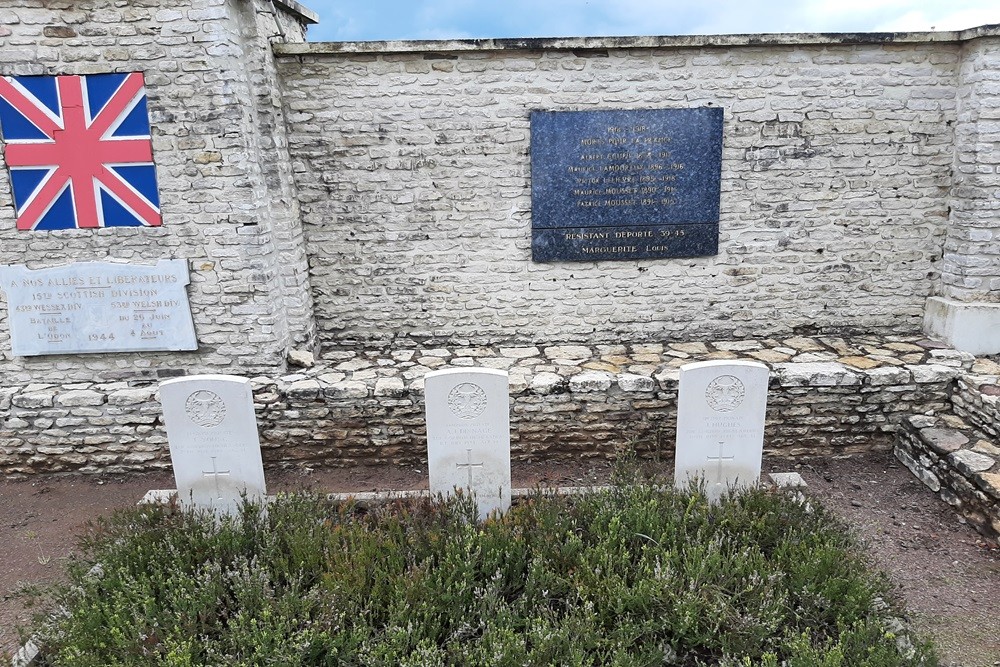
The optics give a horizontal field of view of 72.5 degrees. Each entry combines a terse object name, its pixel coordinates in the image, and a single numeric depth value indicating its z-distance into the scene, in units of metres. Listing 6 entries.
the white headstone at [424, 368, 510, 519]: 4.65
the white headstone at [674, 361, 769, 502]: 4.69
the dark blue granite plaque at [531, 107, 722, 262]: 6.30
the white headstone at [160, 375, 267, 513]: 4.66
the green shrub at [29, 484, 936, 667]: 3.38
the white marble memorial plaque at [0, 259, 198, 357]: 5.68
